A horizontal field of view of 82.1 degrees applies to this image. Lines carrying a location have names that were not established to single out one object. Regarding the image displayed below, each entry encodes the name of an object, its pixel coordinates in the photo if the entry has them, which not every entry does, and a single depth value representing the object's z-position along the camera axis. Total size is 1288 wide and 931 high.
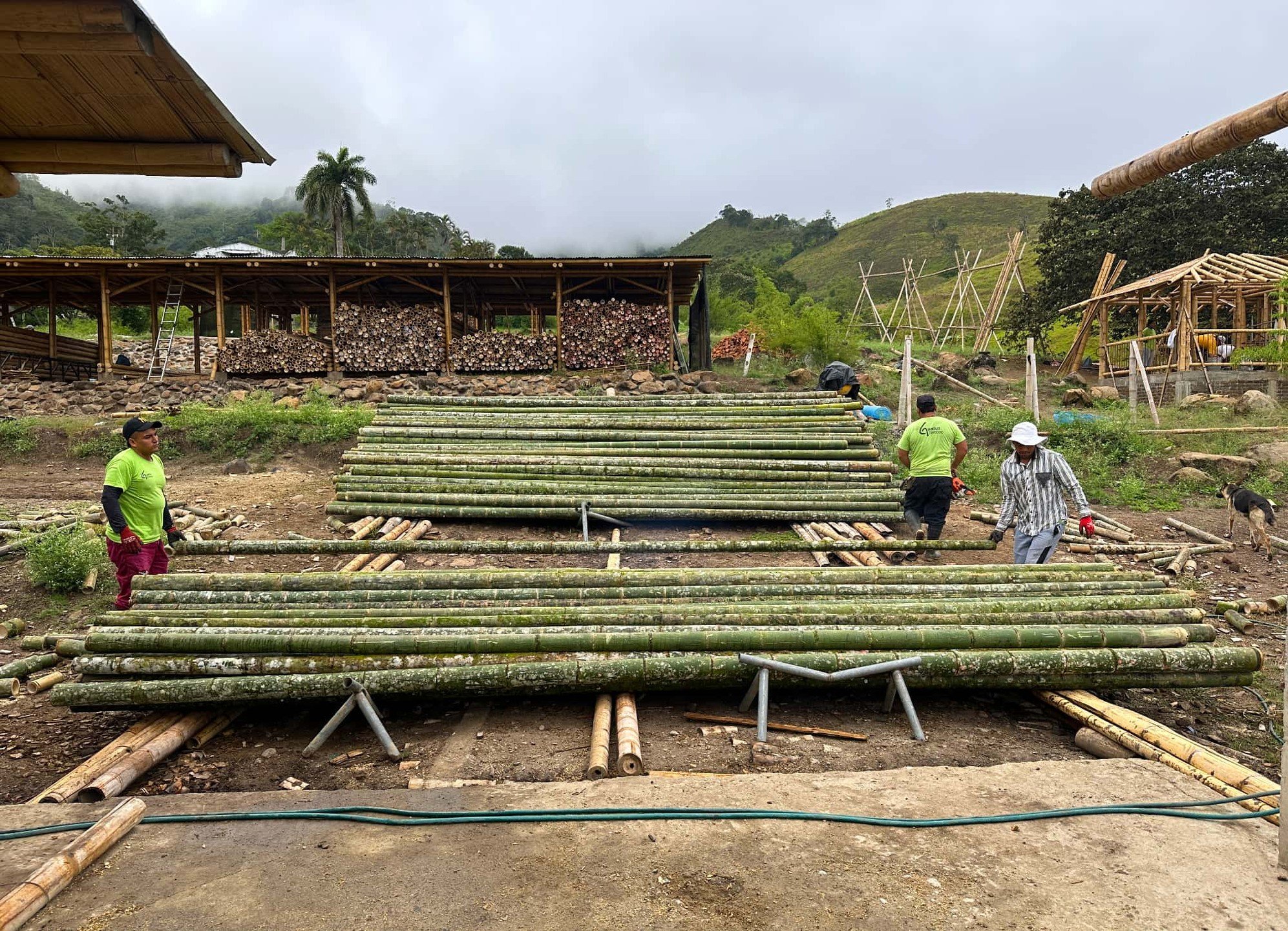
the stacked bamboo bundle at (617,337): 16.34
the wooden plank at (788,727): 3.84
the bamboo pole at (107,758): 3.18
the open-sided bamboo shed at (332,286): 15.84
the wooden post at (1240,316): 15.21
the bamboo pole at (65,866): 2.29
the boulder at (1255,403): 11.80
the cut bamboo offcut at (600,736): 3.35
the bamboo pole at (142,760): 3.22
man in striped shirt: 5.46
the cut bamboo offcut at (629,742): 3.36
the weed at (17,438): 11.56
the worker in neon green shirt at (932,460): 6.83
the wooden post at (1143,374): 11.12
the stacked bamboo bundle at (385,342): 16.25
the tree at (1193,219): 19.86
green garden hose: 2.85
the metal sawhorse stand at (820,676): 3.78
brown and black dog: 6.95
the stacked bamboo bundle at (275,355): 16.17
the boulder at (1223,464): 9.37
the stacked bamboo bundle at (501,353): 16.38
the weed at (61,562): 6.00
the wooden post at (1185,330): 13.88
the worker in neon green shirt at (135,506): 5.01
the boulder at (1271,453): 9.44
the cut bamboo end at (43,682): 4.53
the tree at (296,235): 41.28
